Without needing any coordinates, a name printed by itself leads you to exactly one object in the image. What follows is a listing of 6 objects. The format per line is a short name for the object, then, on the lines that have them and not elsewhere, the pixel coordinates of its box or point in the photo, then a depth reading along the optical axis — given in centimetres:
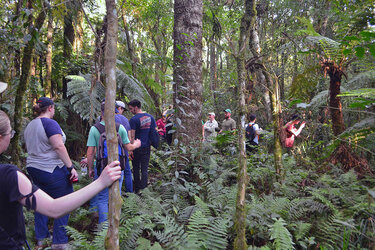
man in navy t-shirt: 516
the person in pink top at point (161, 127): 878
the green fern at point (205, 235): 261
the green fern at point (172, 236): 266
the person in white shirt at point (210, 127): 893
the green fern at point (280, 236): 256
